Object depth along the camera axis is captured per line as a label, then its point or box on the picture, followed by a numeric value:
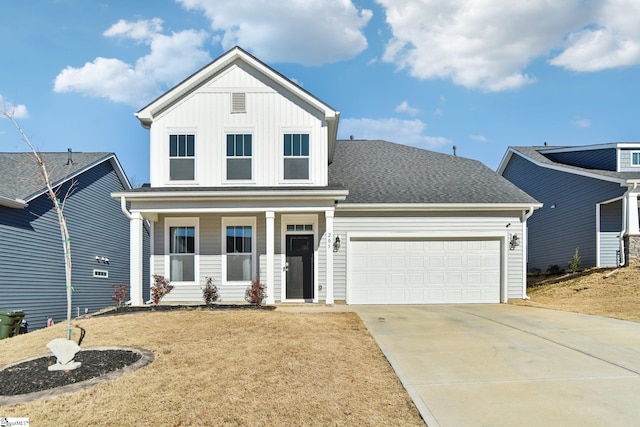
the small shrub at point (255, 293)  12.56
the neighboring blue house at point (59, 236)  13.86
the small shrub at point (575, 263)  18.83
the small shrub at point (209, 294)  12.98
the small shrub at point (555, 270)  20.08
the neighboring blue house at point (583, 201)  17.77
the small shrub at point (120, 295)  12.84
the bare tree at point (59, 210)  7.09
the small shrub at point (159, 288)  13.16
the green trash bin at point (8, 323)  11.76
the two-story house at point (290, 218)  13.76
